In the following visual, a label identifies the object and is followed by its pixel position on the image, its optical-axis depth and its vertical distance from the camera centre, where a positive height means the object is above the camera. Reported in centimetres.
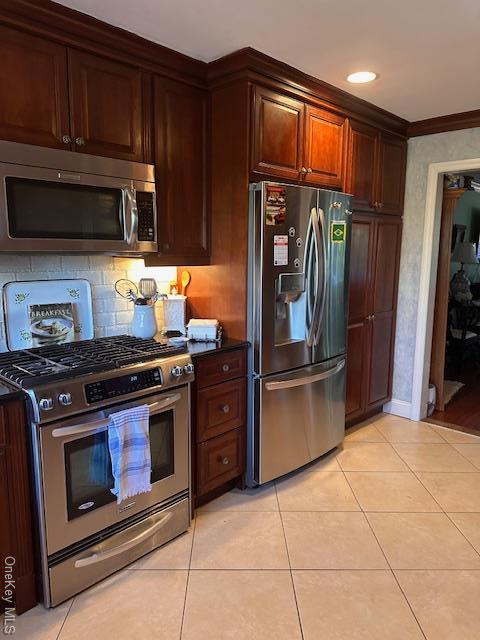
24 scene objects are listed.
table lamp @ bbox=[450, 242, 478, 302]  527 -23
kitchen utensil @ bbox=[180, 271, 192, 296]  275 -17
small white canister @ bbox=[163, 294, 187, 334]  265 -35
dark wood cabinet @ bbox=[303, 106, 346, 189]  268 +65
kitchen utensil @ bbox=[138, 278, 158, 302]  247 -20
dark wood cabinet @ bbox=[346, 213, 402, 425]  325 -44
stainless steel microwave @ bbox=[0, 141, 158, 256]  177 +21
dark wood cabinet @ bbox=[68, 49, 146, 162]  199 +67
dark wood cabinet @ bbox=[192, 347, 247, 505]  229 -89
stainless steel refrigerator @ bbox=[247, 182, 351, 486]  237 -37
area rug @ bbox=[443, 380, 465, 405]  423 -134
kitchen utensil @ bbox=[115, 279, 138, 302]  251 -21
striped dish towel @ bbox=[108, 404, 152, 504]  183 -82
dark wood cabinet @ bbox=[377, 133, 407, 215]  332 +60
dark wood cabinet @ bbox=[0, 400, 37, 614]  162 -95
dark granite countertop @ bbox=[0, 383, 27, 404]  158 -50
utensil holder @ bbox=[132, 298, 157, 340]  243 -36
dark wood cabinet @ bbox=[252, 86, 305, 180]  237 +65
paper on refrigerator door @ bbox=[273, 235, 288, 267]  237 +1
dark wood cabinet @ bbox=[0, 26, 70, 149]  178 +66
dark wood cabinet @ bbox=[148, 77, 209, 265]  235 +43
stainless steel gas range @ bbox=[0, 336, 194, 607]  168 -81
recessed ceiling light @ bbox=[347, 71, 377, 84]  249 +99
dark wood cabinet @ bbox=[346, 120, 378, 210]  301 +61
